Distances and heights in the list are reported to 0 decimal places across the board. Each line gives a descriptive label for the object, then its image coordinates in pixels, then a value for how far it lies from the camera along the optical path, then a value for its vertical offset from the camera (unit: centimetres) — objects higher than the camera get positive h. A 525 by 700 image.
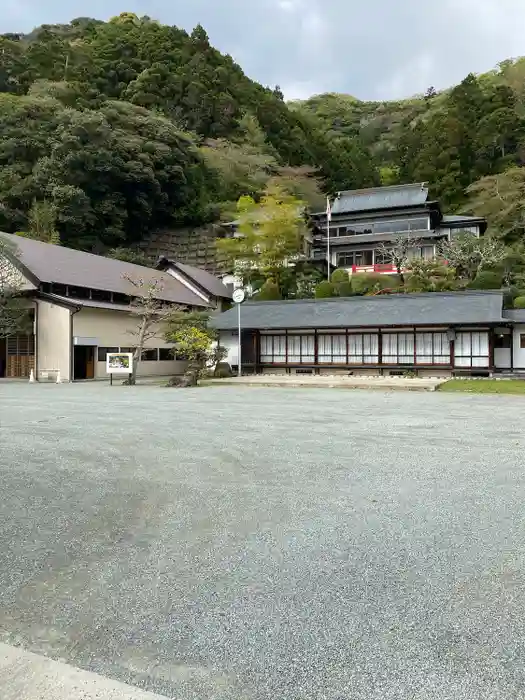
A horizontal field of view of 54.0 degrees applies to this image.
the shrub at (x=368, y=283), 2923 +409
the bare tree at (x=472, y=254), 2762 +539
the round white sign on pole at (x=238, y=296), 2205 +255
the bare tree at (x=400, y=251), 2935 +638
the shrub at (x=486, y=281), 2542 +360
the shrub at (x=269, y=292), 3045 +374
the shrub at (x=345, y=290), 2870 +361
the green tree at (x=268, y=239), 3253 +750
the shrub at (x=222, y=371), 2223 -68
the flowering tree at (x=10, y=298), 2073 +244
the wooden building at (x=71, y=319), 2139 +165
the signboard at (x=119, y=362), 1925 -22
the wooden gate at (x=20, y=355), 2238 +8
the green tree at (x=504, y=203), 3106 +942
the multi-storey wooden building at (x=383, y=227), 3362 +879
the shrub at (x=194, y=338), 2036 +69
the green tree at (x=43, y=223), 3588 +955
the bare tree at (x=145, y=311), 1980 +185
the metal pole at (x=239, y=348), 2252 +29
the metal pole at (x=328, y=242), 3400 +757
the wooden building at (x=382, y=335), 2047 +81
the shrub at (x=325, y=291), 2894 +360
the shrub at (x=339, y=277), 3013 +464
